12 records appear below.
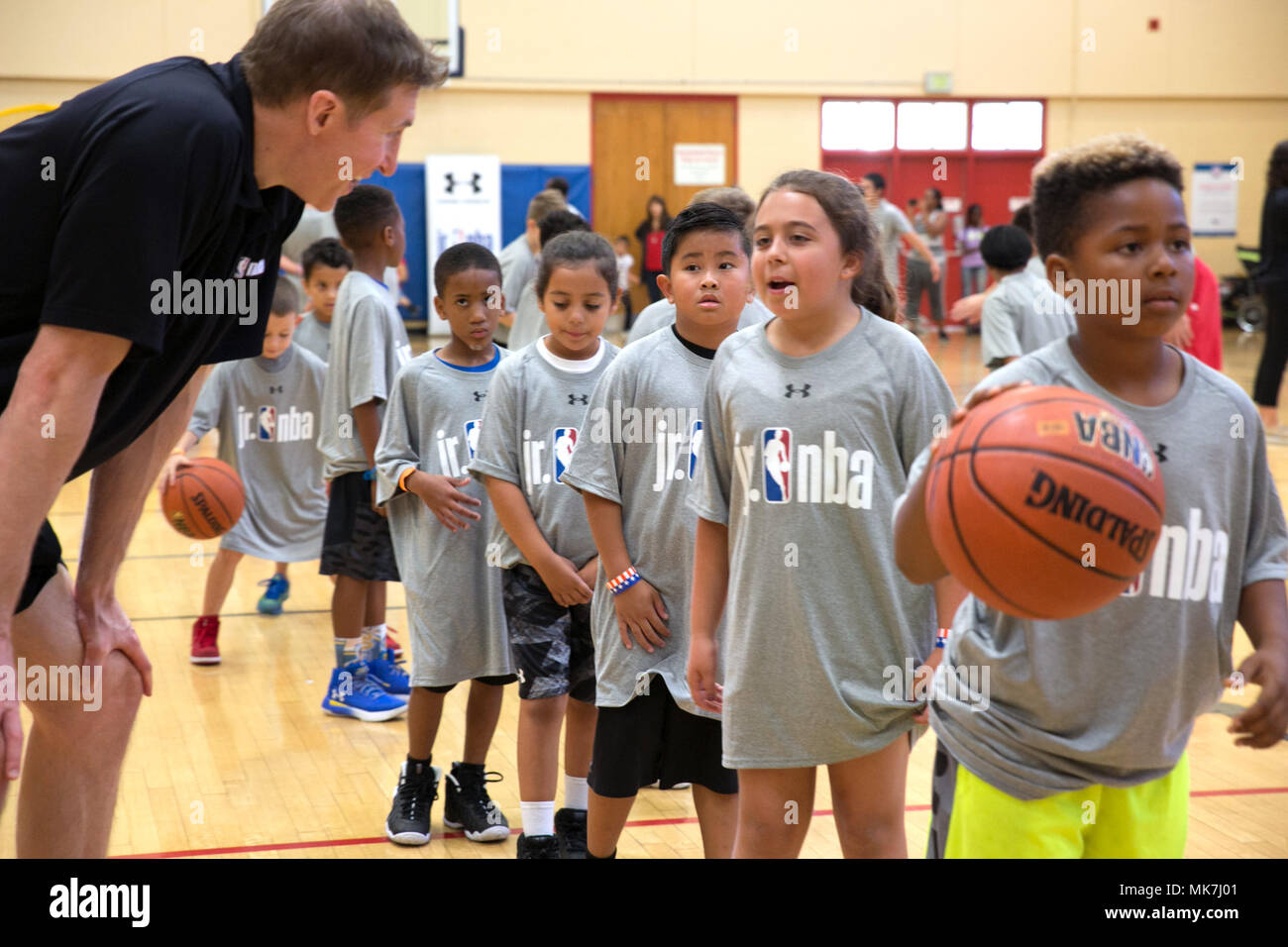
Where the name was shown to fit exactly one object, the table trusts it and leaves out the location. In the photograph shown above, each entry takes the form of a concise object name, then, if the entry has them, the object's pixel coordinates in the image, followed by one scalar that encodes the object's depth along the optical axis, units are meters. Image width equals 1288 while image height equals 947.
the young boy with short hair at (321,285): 5.55
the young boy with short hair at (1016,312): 6.02
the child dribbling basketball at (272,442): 5.36
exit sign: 18.08
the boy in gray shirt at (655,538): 2.84
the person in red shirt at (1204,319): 5.66
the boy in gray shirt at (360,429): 4.36
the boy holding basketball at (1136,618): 1.87
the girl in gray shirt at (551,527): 3.20
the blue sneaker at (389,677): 4.80
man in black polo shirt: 1.62
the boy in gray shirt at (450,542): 3.55
